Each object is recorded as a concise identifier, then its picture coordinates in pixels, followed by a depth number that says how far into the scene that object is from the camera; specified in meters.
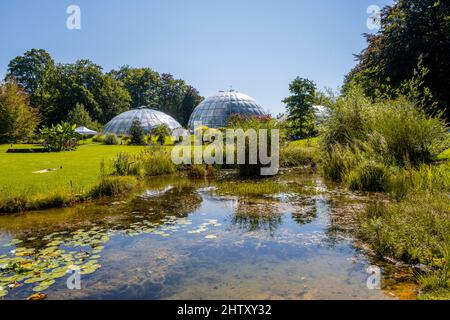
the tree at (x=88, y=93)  45.66
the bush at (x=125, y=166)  12.30
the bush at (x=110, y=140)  31.80
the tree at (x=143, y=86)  63.34
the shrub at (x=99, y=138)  33.41
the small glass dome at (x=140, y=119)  42.16
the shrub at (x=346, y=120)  12.91
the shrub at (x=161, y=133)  32.03
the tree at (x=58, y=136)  22.32
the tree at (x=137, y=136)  32.25
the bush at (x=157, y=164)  13.91
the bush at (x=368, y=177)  8.96
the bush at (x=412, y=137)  9.62
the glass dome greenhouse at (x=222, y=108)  47.66
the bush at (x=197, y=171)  13.73
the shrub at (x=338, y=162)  10.59
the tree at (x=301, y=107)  28.53
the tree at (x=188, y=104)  62.22
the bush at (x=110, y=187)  9.39
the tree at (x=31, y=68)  54.25
